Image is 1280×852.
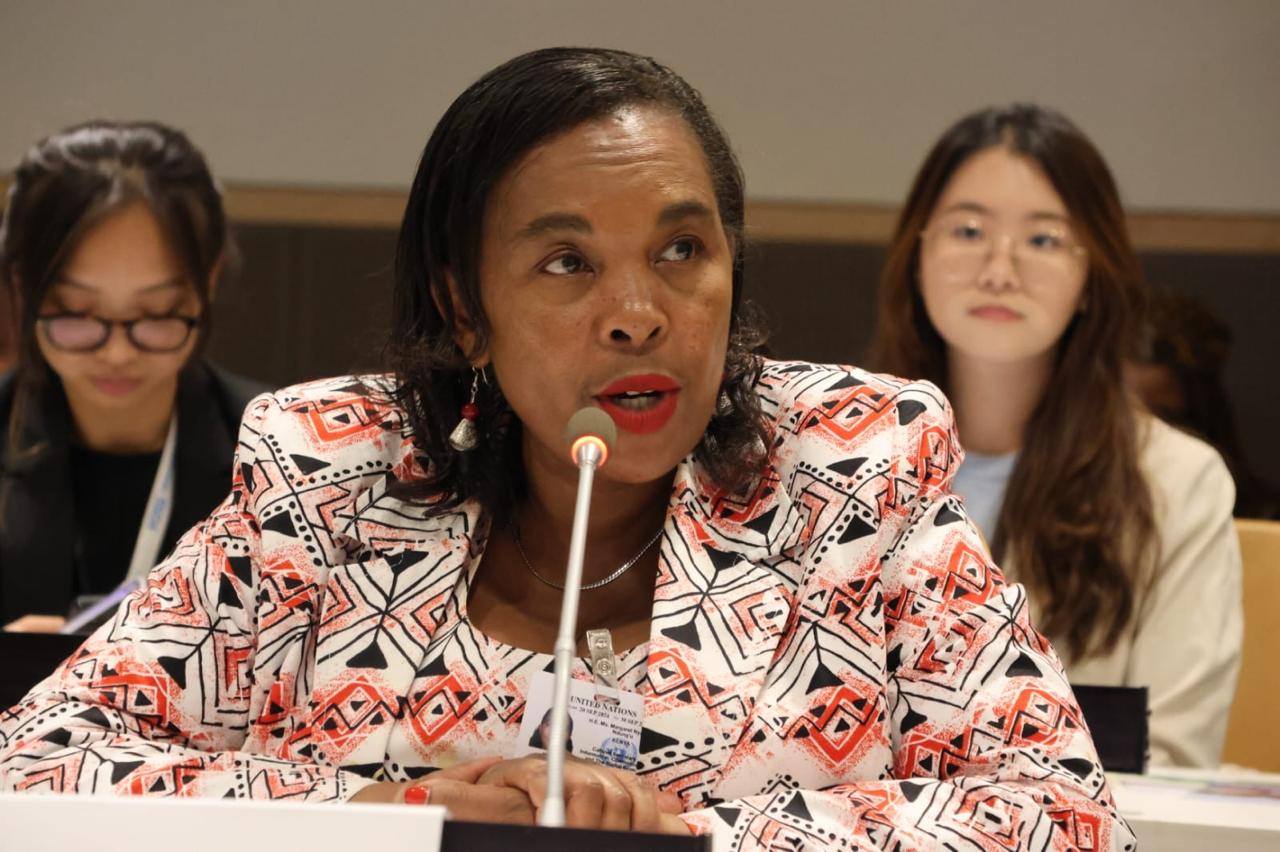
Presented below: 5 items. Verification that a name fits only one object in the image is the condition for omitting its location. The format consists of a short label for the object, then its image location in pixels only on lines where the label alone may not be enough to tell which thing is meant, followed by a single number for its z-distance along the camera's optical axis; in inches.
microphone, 149.2
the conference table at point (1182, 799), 196.9
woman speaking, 194.5
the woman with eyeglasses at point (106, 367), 218.1
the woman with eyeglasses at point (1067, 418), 215.0
